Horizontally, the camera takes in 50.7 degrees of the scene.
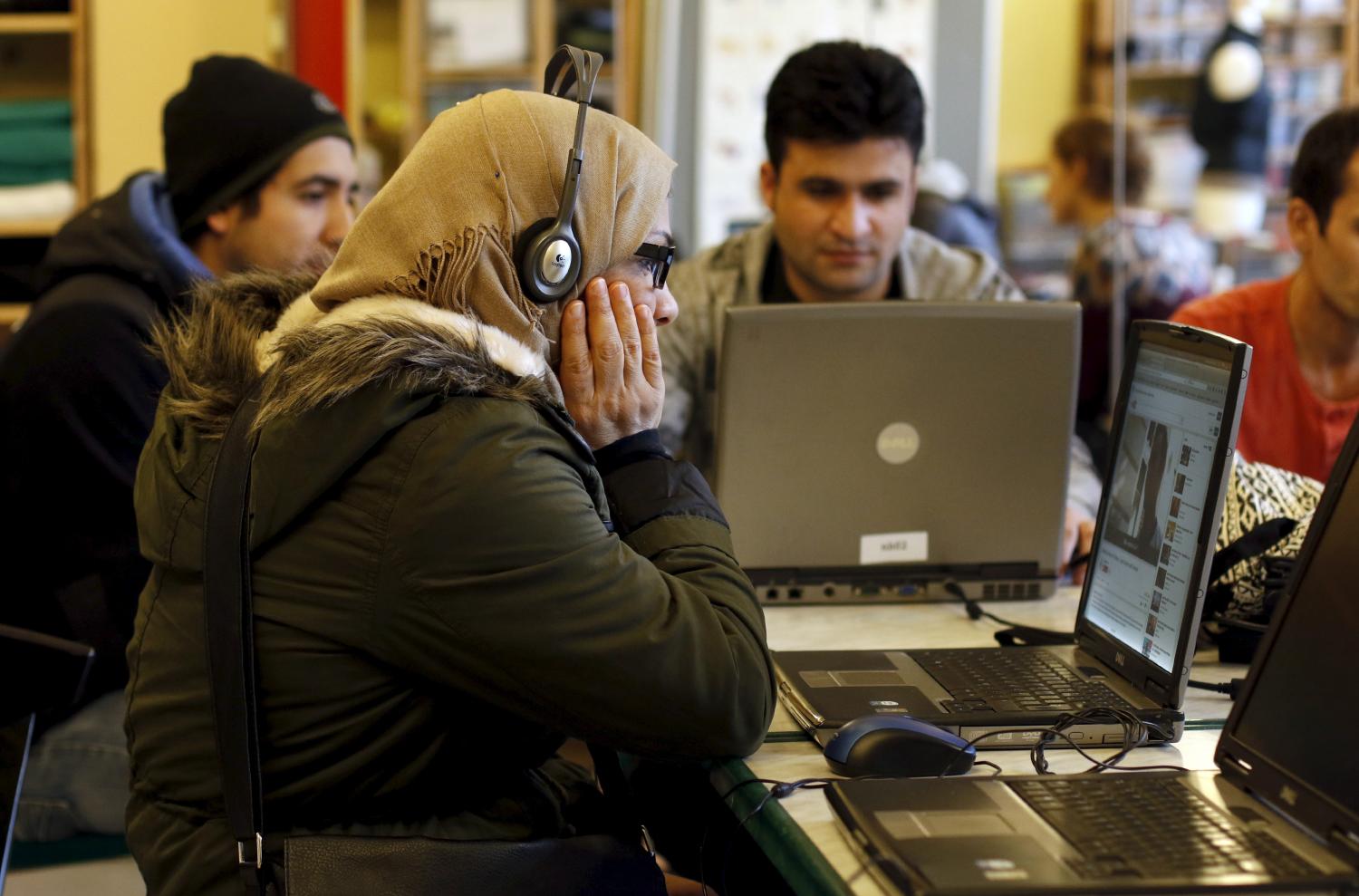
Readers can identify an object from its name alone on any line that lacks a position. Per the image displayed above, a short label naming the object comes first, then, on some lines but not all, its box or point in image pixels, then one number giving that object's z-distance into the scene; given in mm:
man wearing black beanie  1856
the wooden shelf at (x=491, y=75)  4520
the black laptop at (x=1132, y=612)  1245
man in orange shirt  2119
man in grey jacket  2242
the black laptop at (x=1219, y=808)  935
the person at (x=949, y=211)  4098
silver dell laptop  1665
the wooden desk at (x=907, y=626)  1578
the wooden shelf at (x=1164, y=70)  6680
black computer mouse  1156
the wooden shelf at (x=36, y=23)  3939
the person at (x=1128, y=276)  3358
